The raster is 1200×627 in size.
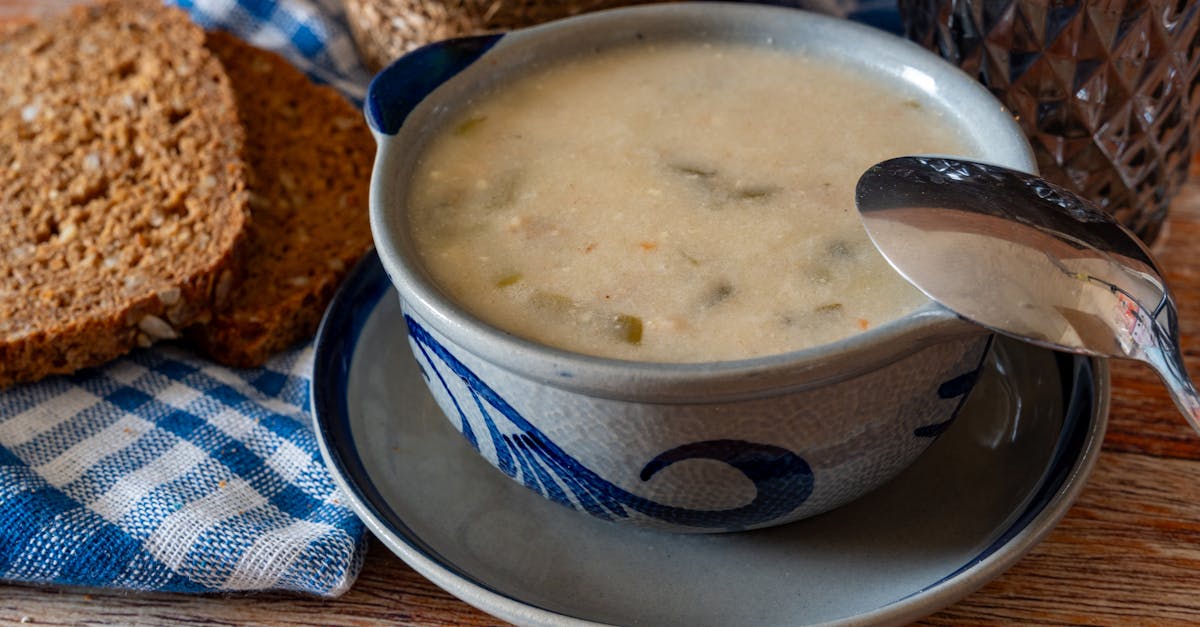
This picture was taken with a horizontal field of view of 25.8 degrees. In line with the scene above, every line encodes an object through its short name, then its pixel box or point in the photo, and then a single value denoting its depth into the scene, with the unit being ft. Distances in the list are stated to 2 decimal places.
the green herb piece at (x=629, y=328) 1.56
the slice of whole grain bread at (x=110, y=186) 1.87
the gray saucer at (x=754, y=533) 1.60
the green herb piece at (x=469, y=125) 1.77
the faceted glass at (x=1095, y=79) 1.83
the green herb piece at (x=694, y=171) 1.70
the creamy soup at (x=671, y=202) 1.57
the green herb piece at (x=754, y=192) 1.67
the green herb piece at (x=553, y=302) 1.58
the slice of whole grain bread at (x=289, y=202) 1.90
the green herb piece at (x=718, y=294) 1.58
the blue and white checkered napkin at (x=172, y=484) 1.67
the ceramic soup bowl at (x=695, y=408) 1.51
